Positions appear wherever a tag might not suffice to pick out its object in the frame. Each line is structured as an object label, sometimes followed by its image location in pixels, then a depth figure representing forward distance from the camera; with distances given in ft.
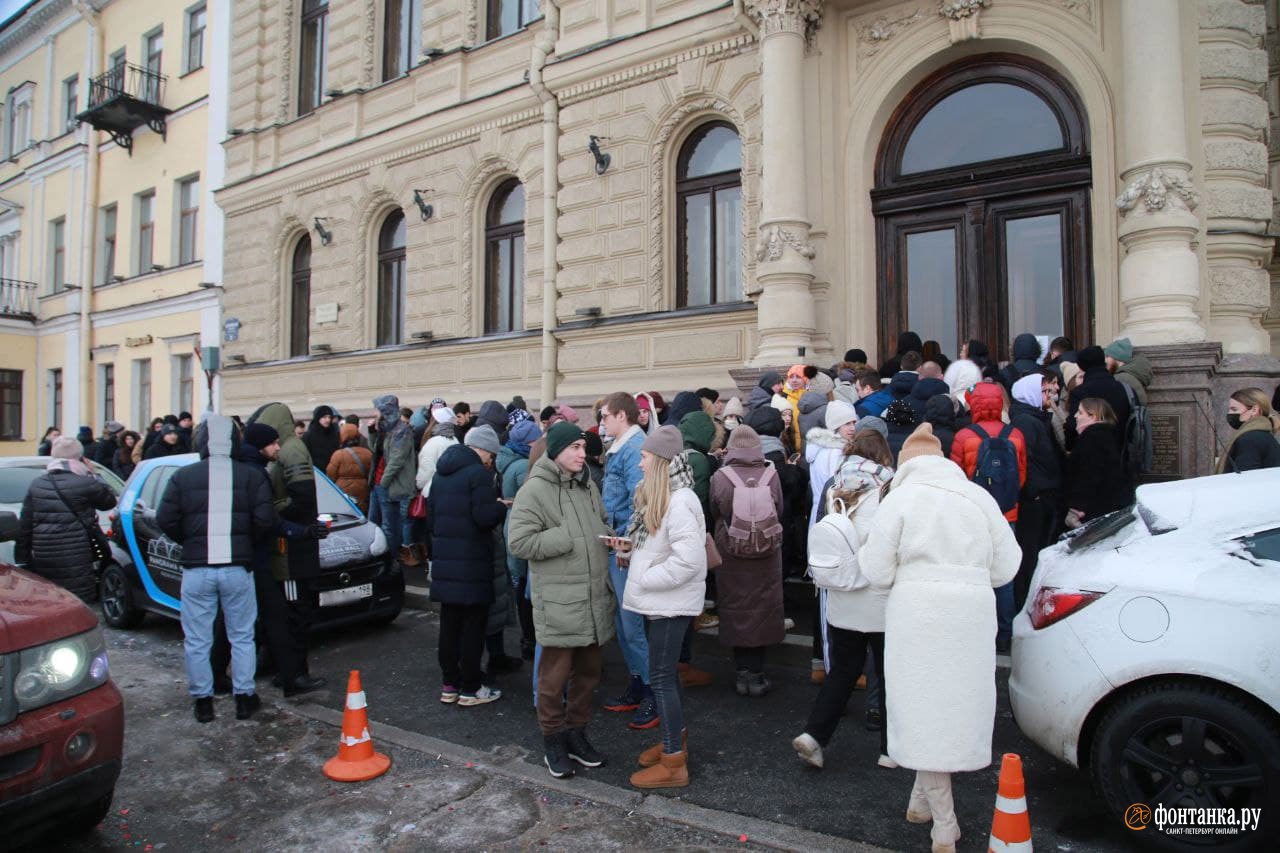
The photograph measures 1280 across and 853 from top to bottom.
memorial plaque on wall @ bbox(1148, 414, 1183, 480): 25.22
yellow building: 67.46
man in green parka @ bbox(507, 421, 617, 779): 14.71
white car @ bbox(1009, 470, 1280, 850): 11.00
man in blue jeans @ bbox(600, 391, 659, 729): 17.31
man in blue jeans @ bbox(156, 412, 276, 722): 17.94
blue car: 23.93
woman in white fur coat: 11.57
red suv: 11.12
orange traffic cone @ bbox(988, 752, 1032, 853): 10.18
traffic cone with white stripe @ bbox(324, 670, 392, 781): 15.23
